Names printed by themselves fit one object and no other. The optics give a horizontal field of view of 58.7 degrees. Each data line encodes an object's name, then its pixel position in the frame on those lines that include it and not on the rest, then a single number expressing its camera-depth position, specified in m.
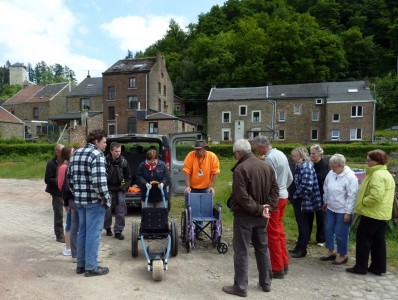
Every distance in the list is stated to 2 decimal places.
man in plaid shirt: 4.82
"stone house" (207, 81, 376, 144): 45.22
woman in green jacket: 5.08
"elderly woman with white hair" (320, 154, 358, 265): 5.53
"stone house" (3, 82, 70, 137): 57.59
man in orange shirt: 6.59
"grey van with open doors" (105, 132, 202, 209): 8.91
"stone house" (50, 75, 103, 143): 48.41
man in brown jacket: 4.34
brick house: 47.50
